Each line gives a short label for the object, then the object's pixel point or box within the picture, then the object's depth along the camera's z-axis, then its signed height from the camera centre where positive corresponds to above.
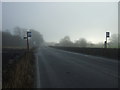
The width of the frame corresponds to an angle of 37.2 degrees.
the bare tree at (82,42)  94.62 -1.74
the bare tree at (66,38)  171.55 +1.37
